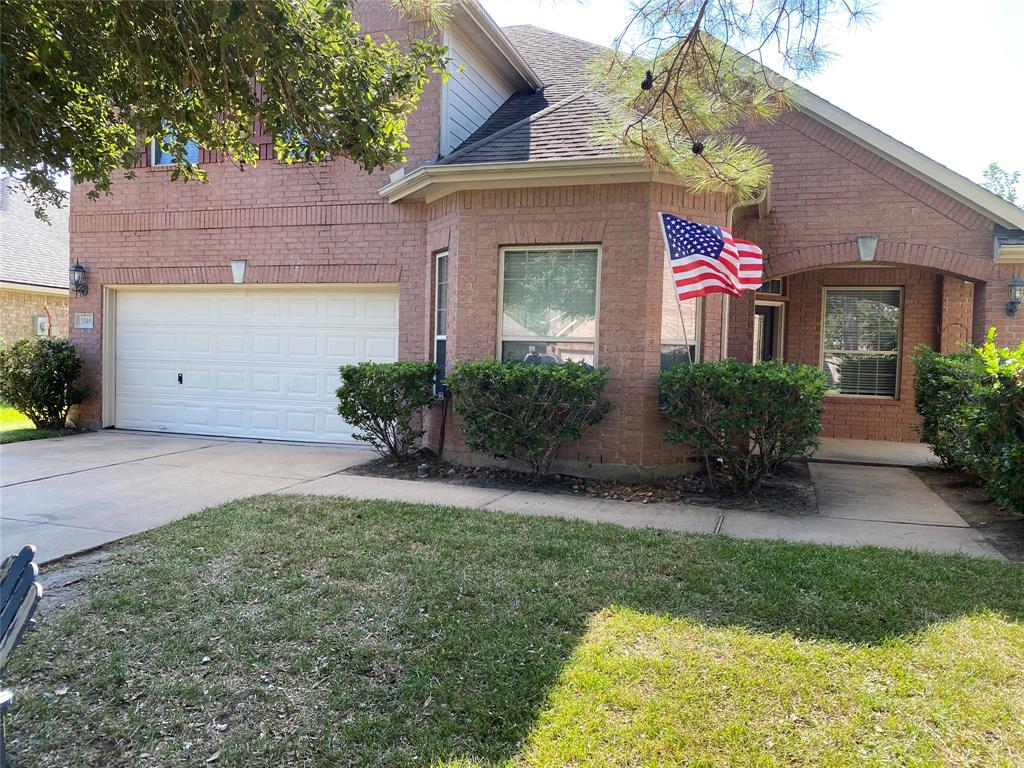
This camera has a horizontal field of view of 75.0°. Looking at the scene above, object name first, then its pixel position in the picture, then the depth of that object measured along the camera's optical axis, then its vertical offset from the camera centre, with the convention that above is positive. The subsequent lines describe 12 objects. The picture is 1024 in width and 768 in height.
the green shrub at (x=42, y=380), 10.61 -0.44
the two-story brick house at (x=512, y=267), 7.40 +1.38
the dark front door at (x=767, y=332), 12.01 +0.67
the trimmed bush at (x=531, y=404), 6.84 -0.42
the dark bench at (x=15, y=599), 2.34 -0.90
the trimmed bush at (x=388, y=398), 7.84 -0.45
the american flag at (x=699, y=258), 7.04 +1.18
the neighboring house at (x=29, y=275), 17.30 +2.06
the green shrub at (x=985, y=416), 5.32 -0.39
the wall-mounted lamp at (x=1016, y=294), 9.10 +1.11
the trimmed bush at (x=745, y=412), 6.31 -0.42
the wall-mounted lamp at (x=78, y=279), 11.18 +1.24
